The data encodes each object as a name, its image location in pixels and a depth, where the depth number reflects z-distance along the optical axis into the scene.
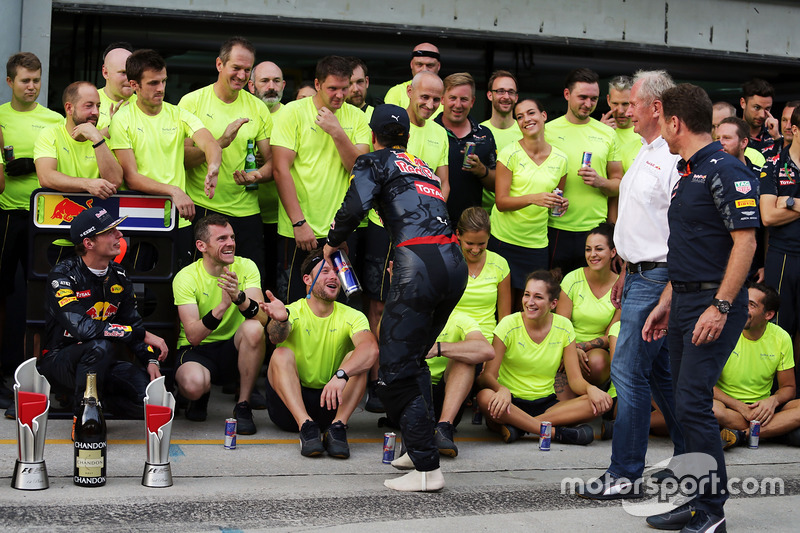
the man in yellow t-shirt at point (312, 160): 7.61
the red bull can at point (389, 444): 6.24
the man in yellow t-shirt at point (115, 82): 8.00
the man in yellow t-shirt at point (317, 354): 6.66
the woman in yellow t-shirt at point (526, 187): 8.24
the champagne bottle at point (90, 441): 5.21
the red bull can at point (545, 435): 6.93
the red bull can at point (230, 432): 6.35
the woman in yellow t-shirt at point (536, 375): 7.13
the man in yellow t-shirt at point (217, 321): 6.91
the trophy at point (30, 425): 5.06
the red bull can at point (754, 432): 7.32
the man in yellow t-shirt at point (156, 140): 7.19
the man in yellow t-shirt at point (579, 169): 8.53
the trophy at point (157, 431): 5.21
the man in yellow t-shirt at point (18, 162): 7.61
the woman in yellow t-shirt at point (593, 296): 7.89
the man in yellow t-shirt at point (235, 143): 7.79
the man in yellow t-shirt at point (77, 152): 6.87
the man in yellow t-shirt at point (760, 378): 7.41
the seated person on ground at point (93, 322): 6.35
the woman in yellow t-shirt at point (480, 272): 7.59
